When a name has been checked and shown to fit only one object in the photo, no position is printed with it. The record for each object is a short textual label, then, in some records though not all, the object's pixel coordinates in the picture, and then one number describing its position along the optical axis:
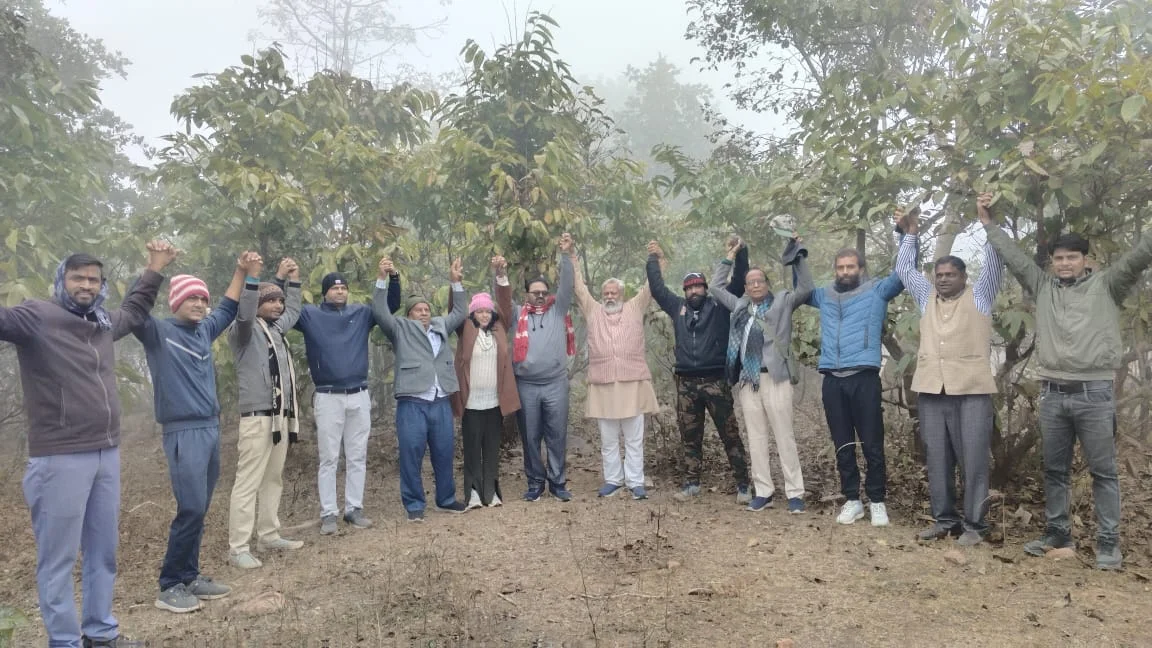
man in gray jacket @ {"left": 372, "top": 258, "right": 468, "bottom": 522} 5.44
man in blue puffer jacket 4.89
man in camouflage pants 5.63
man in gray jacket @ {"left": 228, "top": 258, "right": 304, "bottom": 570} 4.63
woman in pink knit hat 5.70
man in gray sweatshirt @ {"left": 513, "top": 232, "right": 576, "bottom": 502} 5.76
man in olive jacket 4.00
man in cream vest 4.40
